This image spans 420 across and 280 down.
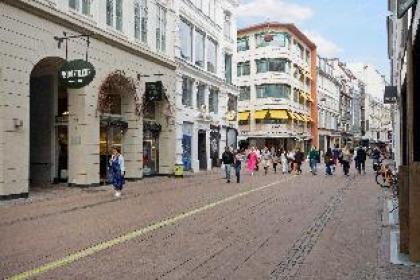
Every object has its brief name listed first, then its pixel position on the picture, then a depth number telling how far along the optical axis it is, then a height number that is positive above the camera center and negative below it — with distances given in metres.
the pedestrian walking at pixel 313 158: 33.00 -0.46
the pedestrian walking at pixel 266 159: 34.44 -0.53
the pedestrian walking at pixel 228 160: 25.72 -0.43
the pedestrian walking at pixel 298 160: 33.50 -0.58
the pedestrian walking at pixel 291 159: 34.39 -0.53
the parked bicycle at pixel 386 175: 20.99 -0.97
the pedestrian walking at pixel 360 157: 32.53 -0.44
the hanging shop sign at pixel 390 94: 27.71 +2.72
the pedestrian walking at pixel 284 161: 34.50 -0.66
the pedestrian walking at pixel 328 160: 31.42 -0.56
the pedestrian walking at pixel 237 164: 25.88 -0.63
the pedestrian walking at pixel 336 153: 34.41 -0.19
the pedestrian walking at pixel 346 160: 32.03 -0.57
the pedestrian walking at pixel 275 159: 36.44 -0.57
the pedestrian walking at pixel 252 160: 35.69 -0.61
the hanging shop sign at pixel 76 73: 18.23 +2.53
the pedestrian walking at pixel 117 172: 18.44 -0.69
